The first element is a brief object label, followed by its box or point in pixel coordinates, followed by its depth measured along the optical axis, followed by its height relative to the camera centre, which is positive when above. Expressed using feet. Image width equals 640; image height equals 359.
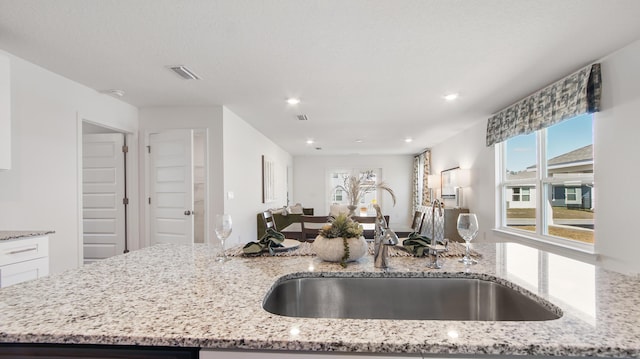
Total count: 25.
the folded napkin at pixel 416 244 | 4.88 -1.00
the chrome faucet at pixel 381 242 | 4.29 -0.82
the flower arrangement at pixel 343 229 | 4.57 -0.69
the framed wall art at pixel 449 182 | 18.80 -0.10
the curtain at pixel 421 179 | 26.08 +0.15
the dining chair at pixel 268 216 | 13.95 -1.57
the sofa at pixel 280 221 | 18.42 -2.29
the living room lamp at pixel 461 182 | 17.53 -0.09
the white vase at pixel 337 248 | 4.48 -0.95
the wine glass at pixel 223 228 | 4.84 -0.70
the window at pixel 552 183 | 10.00 -0.10
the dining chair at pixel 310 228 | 12.90 -2.00
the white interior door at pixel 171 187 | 12.92 -0.23
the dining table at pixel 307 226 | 13.12 -2.20
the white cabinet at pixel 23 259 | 6.83 -1.75
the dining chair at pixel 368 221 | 13.01 -1.68
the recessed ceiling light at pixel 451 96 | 11.50 +3.07
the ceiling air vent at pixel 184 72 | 8.98 +3.17
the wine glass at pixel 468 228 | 4.57 -0.68
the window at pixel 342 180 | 32.35 +0.07
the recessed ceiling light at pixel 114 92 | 11.21 +3.16
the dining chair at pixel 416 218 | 16.58 -1.98
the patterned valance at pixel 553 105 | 8.82 +2.45
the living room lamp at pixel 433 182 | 22.20 -0.14
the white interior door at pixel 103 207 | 13.38 -1.06
